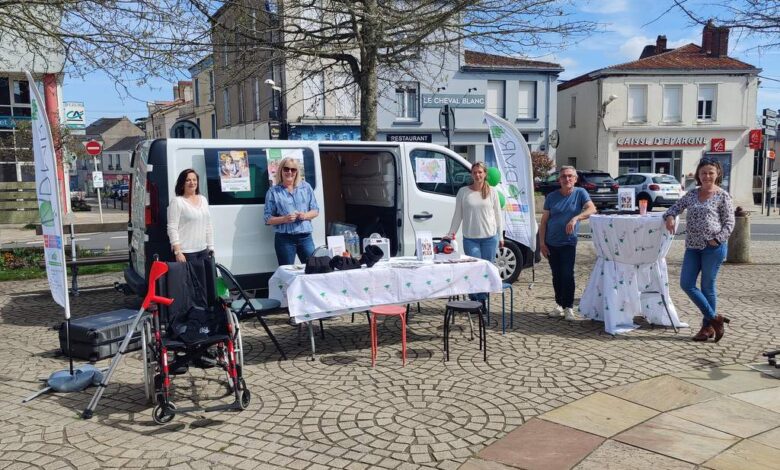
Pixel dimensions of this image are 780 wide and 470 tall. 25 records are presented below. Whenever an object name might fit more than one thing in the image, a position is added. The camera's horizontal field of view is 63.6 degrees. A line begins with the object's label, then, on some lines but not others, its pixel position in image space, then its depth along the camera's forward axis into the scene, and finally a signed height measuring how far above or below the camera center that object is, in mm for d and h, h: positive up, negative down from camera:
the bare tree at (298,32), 8070 +2333
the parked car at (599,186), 23234 -107
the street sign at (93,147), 20203 +1327
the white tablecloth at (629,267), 6172 -849
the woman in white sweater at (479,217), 6586 -340
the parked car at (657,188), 23938 -213
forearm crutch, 4328 -853
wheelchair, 4246 -1045
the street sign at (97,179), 22425 +347
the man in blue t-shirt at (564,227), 6605 -459
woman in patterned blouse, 5781 -481
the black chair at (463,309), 5395 -1072
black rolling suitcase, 5559 -1324
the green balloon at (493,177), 7570 +87
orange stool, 5219 -1052
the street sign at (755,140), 25812 +1755
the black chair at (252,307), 5371 -1042
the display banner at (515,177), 8250 +89
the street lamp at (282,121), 17494 +1914
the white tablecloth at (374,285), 5195 -867
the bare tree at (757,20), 7705 +1974
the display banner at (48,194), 4770 -38
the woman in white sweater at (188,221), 5977 -322
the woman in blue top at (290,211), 6555 -263
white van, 6535 -149
